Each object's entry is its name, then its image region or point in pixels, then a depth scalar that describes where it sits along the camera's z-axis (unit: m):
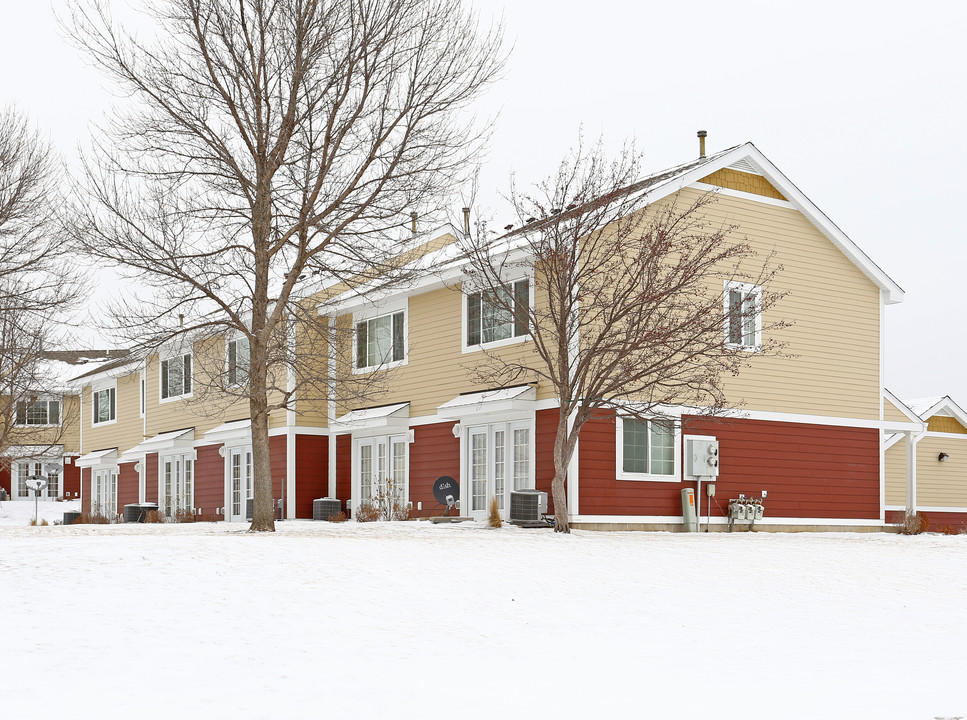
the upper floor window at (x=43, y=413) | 52.94
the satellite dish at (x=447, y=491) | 23.50
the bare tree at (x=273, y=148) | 18.14
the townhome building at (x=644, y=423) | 21.89
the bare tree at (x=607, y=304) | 18.69
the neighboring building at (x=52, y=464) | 51.66
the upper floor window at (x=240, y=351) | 28.21
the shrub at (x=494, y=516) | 20.25
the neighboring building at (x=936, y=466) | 31.91
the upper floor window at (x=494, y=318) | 21.83
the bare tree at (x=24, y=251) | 23.09
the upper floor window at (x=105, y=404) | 41.50
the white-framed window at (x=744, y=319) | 22.38
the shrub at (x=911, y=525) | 25.84
